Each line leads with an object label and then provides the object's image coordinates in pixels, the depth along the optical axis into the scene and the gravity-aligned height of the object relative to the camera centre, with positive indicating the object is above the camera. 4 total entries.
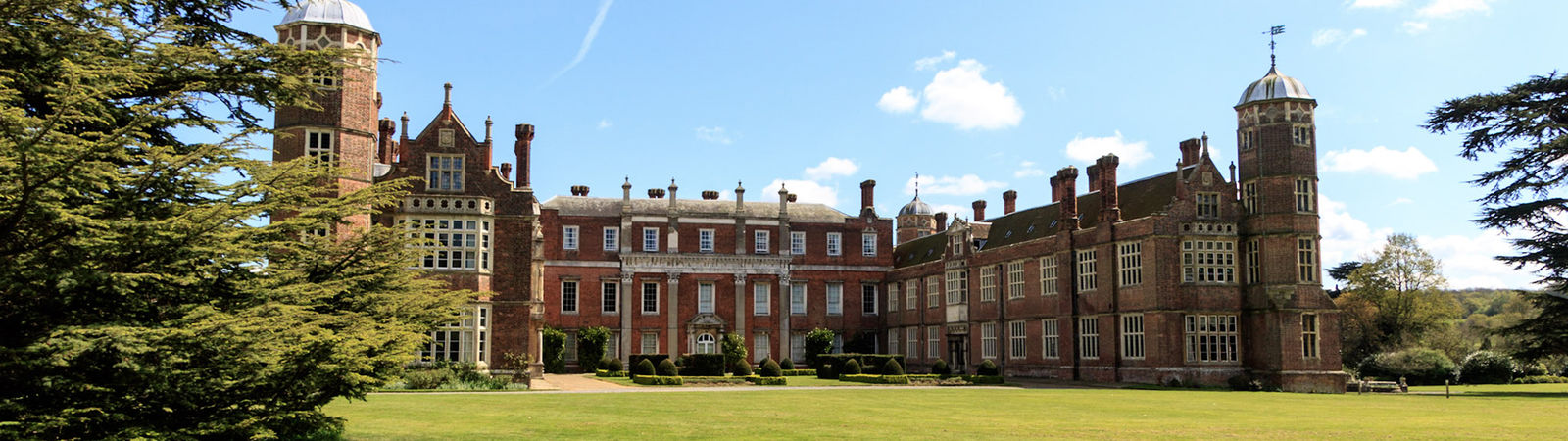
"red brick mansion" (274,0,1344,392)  34.34 +2.50
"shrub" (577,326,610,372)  51.66 -0.89
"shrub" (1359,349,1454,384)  45.22 -1.70
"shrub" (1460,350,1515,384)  47.25 -1.88
